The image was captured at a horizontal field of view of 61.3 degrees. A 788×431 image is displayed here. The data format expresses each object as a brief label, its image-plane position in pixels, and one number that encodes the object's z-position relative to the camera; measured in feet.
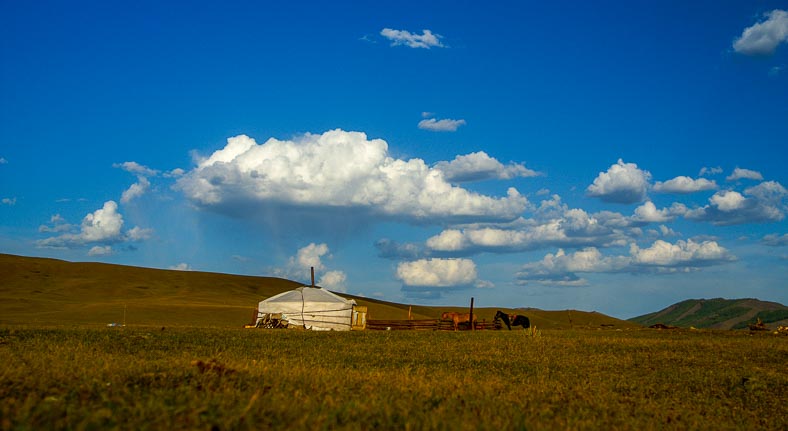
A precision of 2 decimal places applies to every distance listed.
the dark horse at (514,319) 194.92
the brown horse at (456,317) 185.51
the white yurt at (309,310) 169.99
